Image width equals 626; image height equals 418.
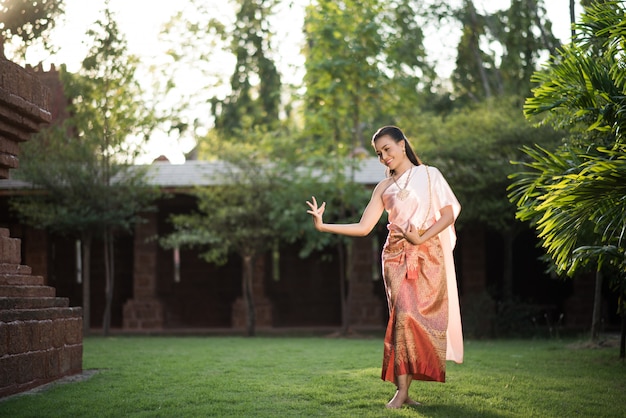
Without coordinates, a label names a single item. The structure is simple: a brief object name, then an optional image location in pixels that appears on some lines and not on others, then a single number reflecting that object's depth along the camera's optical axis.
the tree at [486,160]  13.86
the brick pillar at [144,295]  17.09
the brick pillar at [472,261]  16.94
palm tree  5.62
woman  5.39
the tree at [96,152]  15.45
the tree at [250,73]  27.39
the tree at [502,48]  20.77
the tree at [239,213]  15.16
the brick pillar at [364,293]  17.31
